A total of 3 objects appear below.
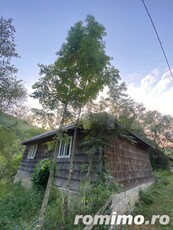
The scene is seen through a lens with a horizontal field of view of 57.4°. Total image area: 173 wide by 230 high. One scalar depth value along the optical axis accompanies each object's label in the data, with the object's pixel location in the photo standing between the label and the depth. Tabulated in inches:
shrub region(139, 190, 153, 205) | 318.0
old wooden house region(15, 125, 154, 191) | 253.6
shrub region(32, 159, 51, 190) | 308.7
